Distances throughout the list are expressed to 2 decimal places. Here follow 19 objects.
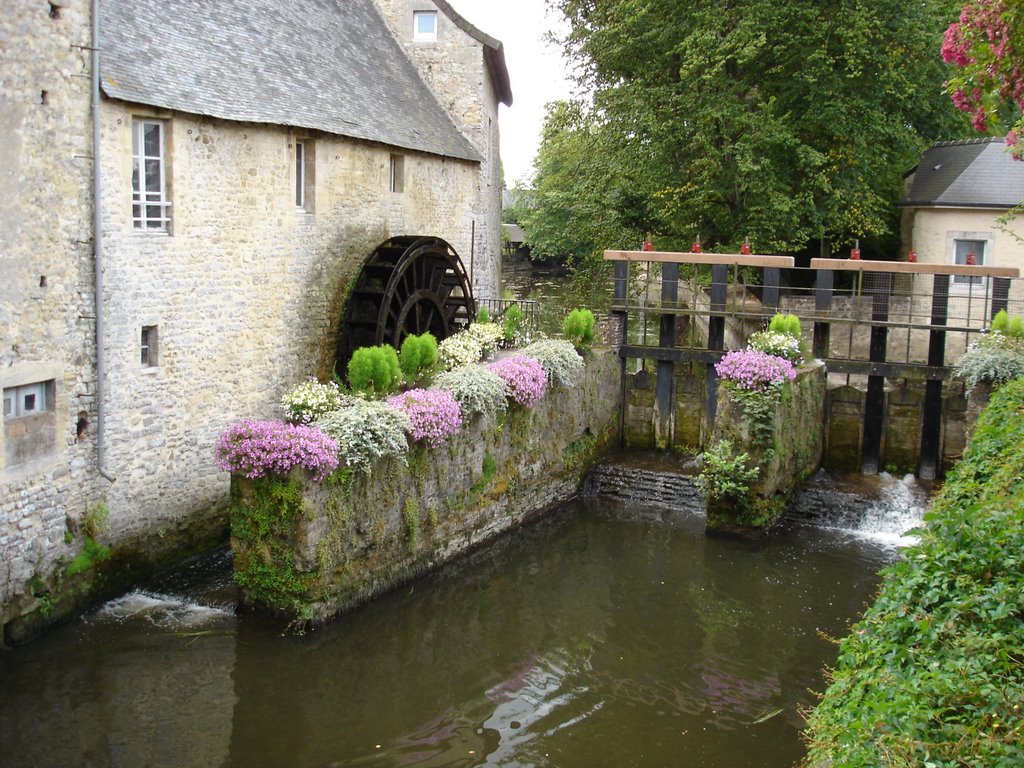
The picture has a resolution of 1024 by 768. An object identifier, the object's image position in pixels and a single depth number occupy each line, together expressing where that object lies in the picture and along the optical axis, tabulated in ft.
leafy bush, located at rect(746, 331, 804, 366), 45.68
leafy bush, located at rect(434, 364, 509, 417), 38.52
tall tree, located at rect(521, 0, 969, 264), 58.85
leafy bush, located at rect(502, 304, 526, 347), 50.60
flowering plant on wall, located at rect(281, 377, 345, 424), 33.37
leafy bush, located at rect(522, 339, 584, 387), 45.50
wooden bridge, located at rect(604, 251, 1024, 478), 49.62
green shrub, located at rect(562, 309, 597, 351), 49.67
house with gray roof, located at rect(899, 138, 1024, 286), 63.21
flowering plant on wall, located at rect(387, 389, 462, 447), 35.09
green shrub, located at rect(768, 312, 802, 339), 46.85
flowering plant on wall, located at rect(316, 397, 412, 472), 31.97
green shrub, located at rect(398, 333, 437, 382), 38.75
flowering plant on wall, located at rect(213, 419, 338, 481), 30.22
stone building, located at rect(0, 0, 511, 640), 29.96
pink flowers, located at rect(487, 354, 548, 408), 41.96
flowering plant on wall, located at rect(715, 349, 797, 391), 42.73
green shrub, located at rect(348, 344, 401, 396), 36.06
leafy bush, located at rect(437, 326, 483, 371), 43.16
